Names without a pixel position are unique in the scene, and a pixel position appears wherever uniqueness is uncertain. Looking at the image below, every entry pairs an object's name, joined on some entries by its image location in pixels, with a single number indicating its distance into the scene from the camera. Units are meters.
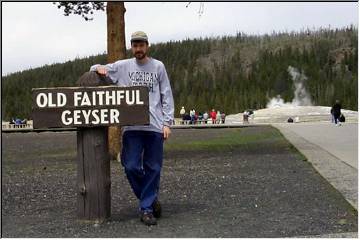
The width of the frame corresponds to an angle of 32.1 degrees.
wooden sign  5.86
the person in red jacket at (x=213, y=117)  58.81
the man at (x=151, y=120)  6.02
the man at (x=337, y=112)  34.77
